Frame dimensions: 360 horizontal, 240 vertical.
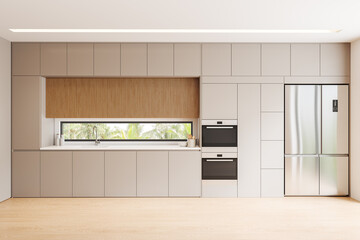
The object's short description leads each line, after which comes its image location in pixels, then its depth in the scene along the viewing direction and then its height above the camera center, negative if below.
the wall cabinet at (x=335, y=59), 5.02 +0.99
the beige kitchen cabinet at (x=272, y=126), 5.00 -0.10
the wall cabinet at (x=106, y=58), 5.02 +1.00
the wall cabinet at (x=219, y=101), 5.01 +0.30
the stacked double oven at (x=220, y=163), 5.02 -0.71
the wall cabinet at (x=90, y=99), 5.32 +0.35
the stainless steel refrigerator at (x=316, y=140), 4.98 -0.33
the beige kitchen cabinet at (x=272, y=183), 5.02 -1.03
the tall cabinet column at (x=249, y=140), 5.01 -0.33
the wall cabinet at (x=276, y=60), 5.01 +0.97
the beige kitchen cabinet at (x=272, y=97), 5.00 +0.37
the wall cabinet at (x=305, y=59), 5.01 +0.99
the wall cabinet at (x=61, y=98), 5.27 +0.36
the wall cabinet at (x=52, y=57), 5.00 +1.01
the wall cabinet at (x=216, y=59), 5.02 +0.99
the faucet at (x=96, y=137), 5.55 -0.32
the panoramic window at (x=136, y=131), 5.67 -0.21
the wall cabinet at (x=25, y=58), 5.00 +0.98
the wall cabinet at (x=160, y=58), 5.02 +1.00
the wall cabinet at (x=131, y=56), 5.02 +1.03
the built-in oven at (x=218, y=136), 5.02 -0.27
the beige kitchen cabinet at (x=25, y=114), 4.98 +0.08
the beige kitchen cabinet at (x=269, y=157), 5.02 -0.62
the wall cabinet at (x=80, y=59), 5.00 +0.98
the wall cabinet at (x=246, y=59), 5.01 +0.99
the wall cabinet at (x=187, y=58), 5.03 +1.00
